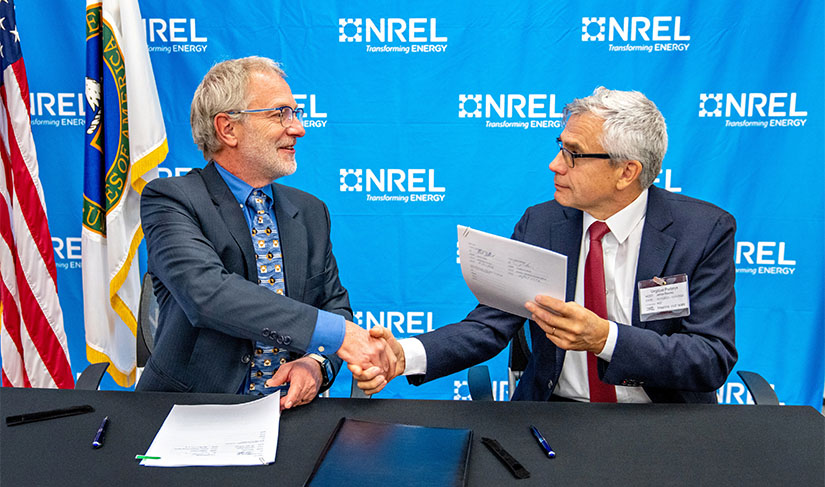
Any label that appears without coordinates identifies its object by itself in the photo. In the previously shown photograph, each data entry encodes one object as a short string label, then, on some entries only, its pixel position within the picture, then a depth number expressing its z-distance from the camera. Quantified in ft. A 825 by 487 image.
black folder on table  4.22
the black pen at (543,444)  4.57
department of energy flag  10.47
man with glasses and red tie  6.23
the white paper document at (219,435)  4.51
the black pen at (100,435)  4.69
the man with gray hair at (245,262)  5.98
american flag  10.43
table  4.31
